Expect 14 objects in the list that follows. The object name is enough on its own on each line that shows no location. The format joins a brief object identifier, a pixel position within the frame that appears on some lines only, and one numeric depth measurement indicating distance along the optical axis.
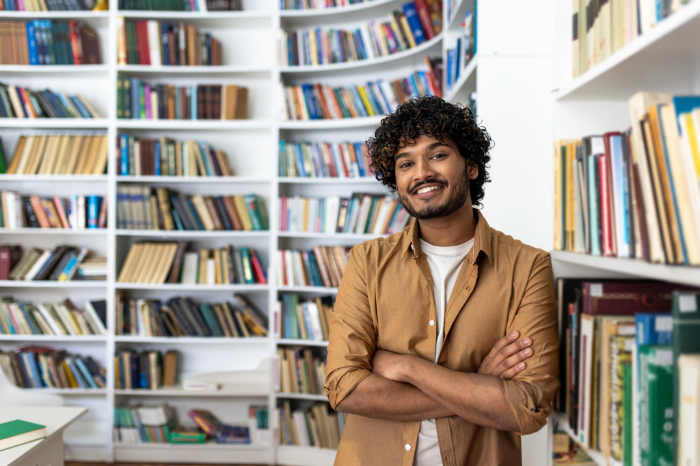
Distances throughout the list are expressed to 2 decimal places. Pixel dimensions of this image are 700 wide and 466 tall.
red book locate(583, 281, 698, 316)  0.94
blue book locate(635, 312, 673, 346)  0.74
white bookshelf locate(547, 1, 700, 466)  0.71
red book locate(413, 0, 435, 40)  2.77
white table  1.49
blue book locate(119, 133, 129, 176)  3.00
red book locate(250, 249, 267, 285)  3.02
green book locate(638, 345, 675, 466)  0.70
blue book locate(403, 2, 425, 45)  2.80
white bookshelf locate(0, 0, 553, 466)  2.98
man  1.13
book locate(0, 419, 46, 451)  1.52
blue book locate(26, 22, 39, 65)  3.02
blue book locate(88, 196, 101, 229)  3.03
